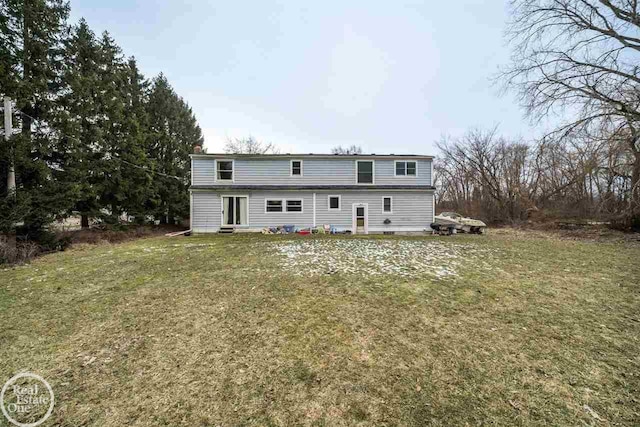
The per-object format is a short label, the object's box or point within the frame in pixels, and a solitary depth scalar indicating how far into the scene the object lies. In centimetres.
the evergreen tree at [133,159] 1719
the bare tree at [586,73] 1073
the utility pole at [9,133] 1007
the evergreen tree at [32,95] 1033
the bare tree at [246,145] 3400
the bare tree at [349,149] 4041
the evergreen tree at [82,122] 1284
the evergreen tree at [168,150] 2092
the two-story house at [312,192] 1574
